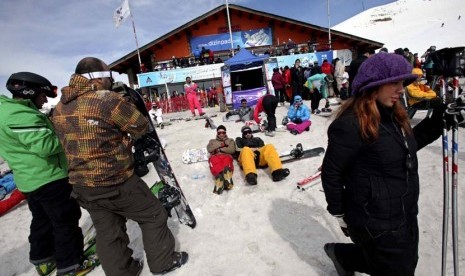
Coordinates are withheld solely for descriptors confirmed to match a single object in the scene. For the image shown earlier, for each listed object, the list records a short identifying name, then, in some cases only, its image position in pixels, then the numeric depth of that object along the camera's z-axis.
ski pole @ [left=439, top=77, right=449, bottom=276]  1.77
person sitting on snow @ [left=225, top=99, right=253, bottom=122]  9.66
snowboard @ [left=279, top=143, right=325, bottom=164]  5.13
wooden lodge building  19.72
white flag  16.34
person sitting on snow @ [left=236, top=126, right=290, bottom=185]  4.43
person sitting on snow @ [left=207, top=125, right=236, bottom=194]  4.43
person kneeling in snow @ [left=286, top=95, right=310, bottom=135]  7.22
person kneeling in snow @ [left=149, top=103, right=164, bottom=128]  10.77
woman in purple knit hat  1.54
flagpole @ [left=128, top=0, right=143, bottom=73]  16.38
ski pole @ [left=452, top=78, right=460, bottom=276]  1.77
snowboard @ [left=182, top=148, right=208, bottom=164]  5.89
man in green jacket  2.40
